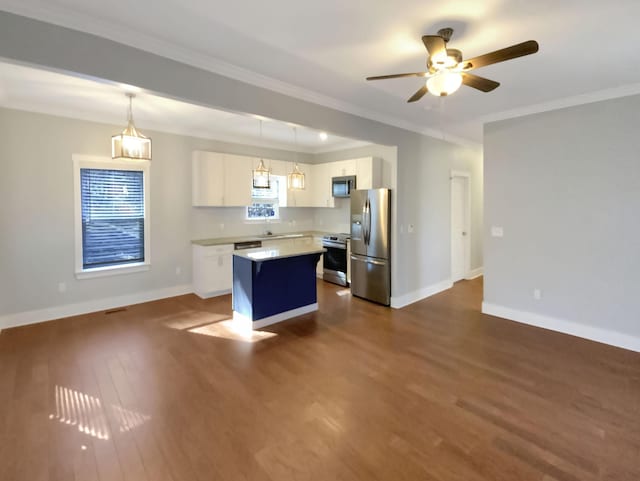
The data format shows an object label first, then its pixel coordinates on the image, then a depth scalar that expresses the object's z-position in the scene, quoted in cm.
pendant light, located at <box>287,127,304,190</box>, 488
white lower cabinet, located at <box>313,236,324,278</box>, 673
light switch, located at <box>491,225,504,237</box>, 456
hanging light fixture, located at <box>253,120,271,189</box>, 488
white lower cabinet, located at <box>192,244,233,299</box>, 537
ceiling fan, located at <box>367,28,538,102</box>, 203
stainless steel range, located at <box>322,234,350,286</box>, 614
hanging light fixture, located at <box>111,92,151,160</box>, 354
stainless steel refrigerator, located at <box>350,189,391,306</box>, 501
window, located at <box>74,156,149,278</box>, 462
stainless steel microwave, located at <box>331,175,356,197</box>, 585
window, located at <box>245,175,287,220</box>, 656
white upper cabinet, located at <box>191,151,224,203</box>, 554
